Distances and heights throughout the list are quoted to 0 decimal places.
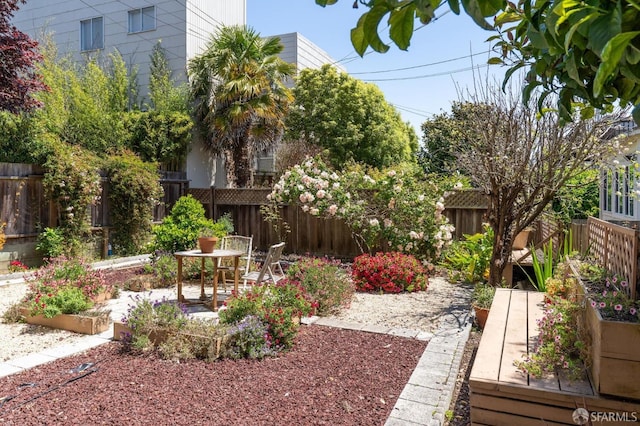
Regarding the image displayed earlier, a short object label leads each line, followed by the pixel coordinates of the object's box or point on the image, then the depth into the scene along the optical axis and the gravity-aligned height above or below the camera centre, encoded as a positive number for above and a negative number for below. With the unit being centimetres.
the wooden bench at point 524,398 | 226 -97
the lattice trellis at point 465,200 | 877 +22
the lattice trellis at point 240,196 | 1085 +35
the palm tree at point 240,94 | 1226 +324
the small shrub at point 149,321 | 387 -97
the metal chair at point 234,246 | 650 -57
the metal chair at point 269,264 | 577 -71
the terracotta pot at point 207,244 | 554 -42
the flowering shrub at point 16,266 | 779 -99
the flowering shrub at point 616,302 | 227 -49
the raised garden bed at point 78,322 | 448 -115
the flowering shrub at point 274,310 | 390 -92
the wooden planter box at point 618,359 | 216 -72
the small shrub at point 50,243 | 826 -61
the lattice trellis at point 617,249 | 255 -26
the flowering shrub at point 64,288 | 466 -88
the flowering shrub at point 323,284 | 533 -91
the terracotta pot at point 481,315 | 460 -108
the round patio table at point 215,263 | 533 -66
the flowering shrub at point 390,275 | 653 -94
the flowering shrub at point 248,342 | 370 -110
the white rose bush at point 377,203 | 788 +14
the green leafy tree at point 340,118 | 1692 +352
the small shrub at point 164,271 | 690 -95
